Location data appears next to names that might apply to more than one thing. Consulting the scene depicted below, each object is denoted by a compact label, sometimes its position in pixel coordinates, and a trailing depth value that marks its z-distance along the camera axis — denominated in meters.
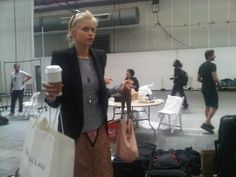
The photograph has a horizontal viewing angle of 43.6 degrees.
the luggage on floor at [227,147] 2.55
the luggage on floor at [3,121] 6.80
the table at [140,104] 4.95
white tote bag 1.35
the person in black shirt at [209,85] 5.20
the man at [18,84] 8.09
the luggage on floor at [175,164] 2.88
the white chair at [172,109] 5.57
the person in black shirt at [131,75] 6.39
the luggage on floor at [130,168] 3.00
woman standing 1.54
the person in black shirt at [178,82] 8.02
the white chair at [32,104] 7.77
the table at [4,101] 9.50
